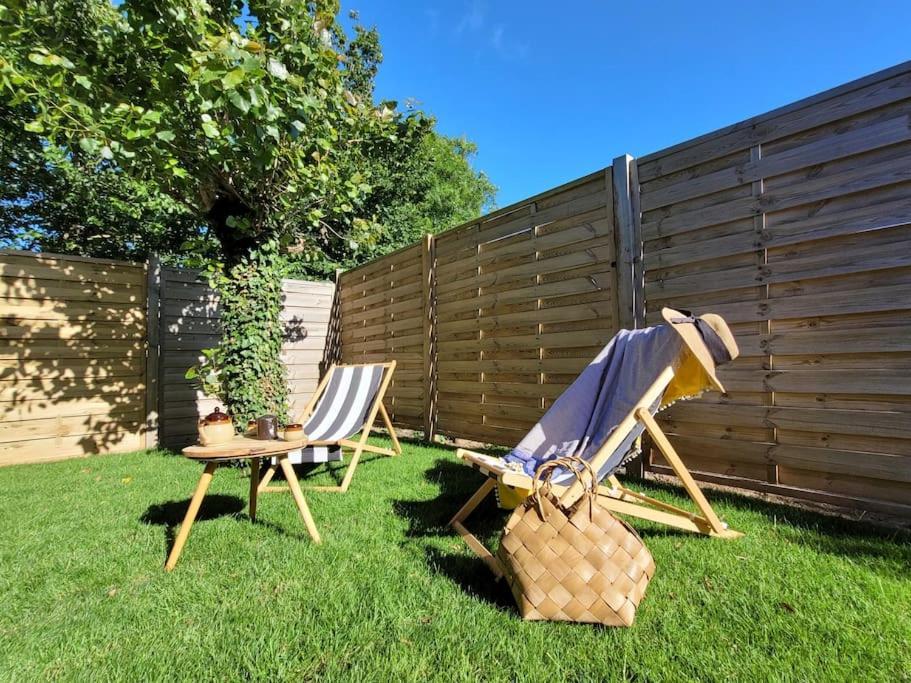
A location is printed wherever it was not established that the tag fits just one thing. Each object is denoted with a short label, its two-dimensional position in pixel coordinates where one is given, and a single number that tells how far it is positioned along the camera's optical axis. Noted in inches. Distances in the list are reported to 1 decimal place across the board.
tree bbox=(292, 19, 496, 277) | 444.1
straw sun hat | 73.3
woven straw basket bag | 59.1
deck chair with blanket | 73.6
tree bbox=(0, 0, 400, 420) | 126.3
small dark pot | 103.0
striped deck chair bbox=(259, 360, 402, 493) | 125.3
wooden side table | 82.5
